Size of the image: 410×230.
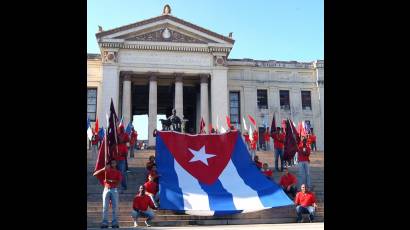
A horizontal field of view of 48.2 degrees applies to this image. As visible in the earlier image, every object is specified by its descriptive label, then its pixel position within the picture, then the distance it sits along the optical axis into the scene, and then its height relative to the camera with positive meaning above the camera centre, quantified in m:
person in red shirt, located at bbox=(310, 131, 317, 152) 19.36 -0.88
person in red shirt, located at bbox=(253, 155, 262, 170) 14.40 -1.15
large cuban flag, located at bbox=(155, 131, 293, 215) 11.29 -1.34
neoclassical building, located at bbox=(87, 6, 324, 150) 32.75 +3.81
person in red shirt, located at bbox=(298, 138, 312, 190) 13.94 -1.10
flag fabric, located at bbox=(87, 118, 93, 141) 23.23 -0.32
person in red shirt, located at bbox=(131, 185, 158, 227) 10.76 -1.90
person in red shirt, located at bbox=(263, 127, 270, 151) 21.79 -0.42
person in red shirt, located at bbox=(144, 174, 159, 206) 11.60 -1.59
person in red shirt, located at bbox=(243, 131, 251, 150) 23.20 -0.55
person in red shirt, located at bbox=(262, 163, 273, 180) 13.41 -1.32
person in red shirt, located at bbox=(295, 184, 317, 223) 11.82 -1.99
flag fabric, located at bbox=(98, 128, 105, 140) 21.06 -0.27
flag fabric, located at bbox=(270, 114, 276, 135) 18.87 +0.01
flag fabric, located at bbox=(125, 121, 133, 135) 20.83 -0.10
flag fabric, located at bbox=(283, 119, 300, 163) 16.31 -0.48
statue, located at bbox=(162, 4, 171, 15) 34.06 +8.80
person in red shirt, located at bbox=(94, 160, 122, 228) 10.01 -1.41
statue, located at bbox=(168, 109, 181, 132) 21.70 +0.24
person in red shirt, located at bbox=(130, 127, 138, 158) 21.51 -0.65
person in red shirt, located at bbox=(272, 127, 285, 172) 17.67 -0.57
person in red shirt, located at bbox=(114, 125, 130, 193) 14.11 -0.99
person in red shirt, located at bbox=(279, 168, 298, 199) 13.27 -1.66
